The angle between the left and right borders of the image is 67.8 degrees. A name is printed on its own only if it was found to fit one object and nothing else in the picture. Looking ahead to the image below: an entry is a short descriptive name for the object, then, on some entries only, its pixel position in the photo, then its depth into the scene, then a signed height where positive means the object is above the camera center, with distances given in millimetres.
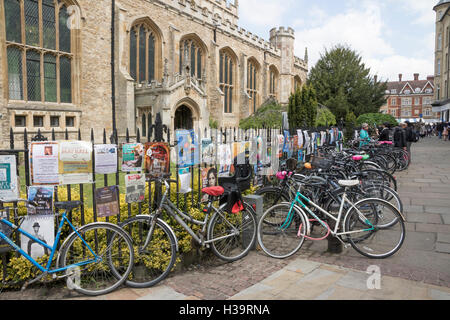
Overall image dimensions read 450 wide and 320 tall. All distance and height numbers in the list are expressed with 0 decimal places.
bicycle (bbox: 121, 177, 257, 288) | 3576 -1096
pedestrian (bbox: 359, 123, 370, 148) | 11281 +177
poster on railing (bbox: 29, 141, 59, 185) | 3111 -183
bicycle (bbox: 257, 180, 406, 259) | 4156 -1069
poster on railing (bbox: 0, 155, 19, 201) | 3078 -329
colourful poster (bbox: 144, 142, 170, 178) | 3893 -177
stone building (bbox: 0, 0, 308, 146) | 13594 +4016
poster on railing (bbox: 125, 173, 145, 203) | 3625 -488
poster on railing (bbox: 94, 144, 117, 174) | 3432 -154
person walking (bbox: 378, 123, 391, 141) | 11906 +254
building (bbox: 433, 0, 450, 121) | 37541 +9787
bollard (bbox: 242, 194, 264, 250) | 4719 -842
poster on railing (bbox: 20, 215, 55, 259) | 3180 -852
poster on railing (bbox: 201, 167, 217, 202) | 4496 -478
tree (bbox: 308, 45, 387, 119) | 31516 +5661
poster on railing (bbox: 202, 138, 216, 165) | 4652 -127
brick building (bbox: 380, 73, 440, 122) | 77812 +10349
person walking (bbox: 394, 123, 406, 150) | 11320 +140
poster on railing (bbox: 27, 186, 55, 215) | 3158 -523
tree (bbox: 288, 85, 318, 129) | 13500 +1416
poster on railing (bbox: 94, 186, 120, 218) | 3412 -598
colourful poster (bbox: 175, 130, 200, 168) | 4191 -65
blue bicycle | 3133 -1127
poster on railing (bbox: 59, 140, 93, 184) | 3227 -183
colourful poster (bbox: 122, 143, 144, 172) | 3607 -149
